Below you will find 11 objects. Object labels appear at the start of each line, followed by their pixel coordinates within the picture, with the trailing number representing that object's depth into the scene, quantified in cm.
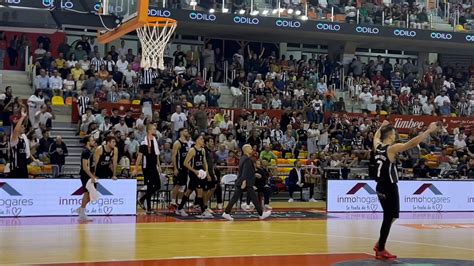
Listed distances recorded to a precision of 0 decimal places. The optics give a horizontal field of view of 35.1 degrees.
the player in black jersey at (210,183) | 1761
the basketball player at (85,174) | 1606
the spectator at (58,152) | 2142
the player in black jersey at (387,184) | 1104
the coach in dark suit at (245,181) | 1702
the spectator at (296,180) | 2297
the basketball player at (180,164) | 1762
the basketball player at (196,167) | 1722
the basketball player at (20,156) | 1659
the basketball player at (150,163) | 1761
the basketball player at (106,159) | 1694
